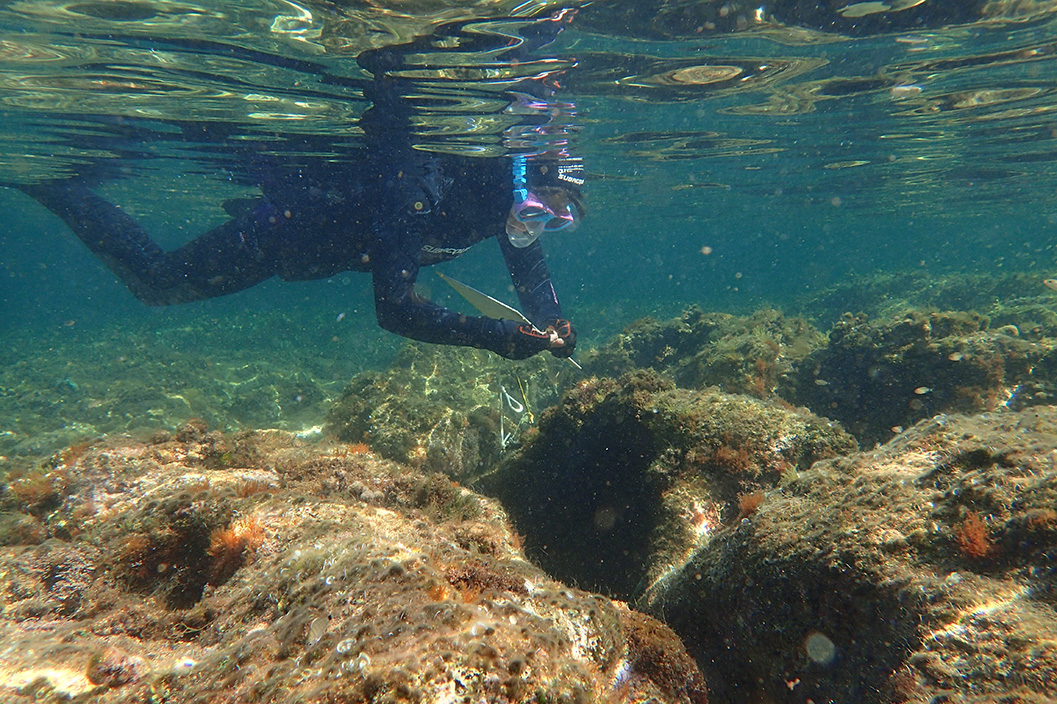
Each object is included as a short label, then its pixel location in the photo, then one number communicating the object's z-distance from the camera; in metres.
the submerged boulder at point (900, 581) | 1.65
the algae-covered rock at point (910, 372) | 6.74
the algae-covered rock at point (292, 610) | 1.59
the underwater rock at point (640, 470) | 4.07
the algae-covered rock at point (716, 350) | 8.41
